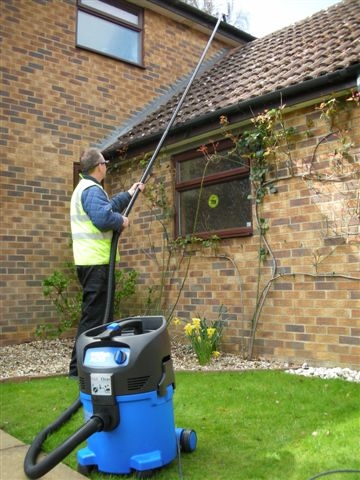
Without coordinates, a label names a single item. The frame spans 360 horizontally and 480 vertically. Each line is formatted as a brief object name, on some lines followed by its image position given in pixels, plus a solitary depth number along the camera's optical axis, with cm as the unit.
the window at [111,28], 874
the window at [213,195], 631
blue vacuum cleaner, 243
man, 424
